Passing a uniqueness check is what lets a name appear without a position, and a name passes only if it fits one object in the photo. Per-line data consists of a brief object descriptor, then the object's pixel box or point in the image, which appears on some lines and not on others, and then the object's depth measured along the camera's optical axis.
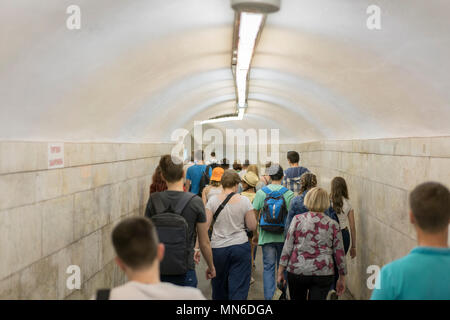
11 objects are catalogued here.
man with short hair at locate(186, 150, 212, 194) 10.66
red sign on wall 4.96
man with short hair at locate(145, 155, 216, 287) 4.39
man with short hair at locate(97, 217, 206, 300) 2.34
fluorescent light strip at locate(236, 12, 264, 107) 5.78
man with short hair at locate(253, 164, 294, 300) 6.70
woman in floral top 5.04
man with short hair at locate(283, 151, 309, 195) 9.12
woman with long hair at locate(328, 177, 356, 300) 6.69
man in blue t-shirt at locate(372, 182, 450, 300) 2.52
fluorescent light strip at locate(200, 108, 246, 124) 21.36
